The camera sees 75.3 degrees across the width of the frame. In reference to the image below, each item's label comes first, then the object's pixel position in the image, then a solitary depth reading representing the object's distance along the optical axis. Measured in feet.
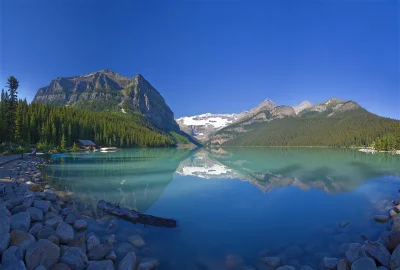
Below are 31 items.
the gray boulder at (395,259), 29.21
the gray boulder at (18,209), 45.39
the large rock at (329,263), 33.96
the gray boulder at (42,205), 47.52
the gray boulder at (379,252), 30.96
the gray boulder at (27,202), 46.72
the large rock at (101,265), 30.33
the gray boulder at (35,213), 42.34
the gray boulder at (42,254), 28.55
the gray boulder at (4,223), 31.85
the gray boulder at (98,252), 34.33
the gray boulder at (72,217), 47.80
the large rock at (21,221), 36.54
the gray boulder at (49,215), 44.08
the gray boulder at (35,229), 36.75
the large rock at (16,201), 48.01
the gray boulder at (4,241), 29.59
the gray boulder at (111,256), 34.60
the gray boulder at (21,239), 31.09
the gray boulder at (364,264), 29.28
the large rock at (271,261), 35.67
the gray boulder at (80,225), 45.70
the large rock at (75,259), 30.22
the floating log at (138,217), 51.62
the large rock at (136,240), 41.98
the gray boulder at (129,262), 32.01
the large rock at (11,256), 27.61
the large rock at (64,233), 35.86
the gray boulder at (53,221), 40.50
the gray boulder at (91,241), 36.66
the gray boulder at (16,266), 26.38
